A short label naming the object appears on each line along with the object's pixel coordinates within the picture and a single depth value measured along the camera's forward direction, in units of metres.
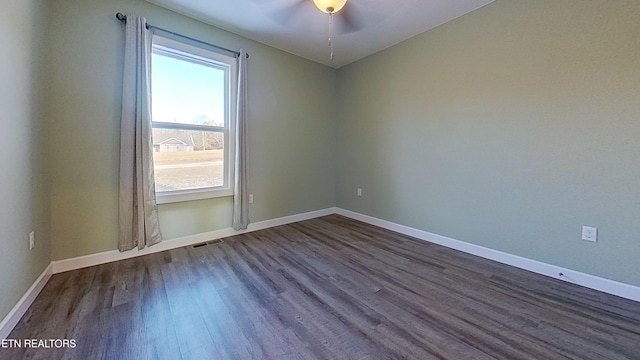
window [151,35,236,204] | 2.77
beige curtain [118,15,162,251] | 2.43
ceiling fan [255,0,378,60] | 2.45
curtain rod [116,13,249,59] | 2.41
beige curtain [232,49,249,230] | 3.24
